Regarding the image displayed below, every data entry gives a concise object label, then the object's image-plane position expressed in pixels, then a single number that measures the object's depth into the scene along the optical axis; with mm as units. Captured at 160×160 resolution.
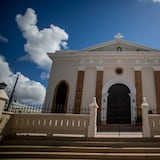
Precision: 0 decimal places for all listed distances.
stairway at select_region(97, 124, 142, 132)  9319
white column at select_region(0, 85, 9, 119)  5914
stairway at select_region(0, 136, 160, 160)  4617
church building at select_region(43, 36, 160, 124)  12680
